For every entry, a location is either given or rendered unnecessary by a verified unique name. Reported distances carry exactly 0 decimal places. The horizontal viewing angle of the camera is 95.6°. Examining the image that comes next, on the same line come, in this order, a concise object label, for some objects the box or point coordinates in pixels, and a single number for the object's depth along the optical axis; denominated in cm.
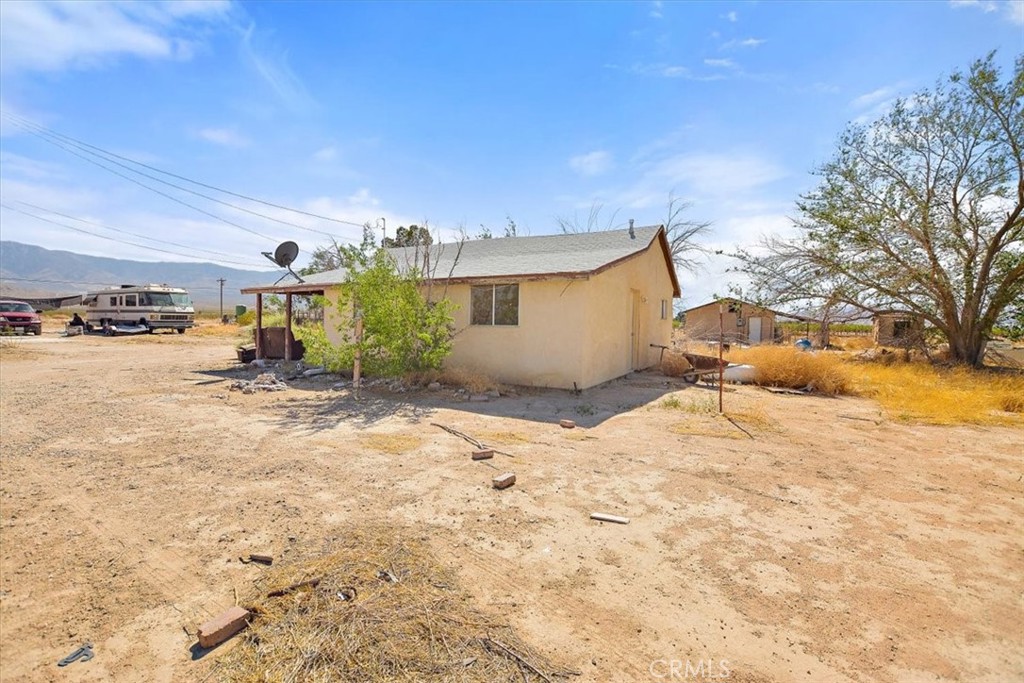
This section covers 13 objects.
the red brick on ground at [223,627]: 262
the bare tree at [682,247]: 2923
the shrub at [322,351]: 1048
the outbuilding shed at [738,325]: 2947
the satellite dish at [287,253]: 1702
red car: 2527
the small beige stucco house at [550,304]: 1048
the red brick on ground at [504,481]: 483
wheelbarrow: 1200
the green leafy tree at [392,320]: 1023
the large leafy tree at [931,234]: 1421
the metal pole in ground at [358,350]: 1027
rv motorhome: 2684
